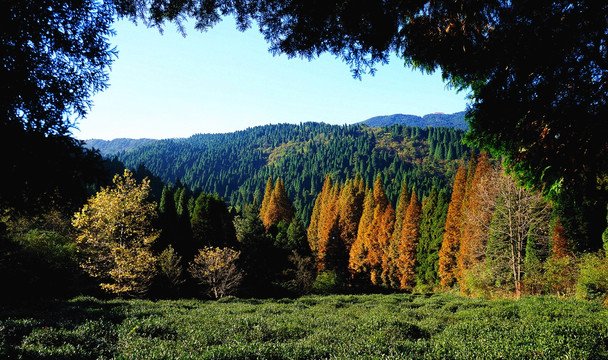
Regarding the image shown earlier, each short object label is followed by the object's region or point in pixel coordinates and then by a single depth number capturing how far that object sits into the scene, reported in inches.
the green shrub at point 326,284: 1290.6
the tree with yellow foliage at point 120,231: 715.4
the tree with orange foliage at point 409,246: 1428.4
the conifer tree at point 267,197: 2655.0
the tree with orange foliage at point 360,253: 1598.2
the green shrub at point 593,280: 669.9
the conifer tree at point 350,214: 1850.4
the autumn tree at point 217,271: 993.5
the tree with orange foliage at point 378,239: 1550.2
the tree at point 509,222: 813.2
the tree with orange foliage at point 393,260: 1489.9
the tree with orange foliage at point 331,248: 1691.7
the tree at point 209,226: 1190.3
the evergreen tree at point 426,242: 1336.1
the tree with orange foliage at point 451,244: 1198.9
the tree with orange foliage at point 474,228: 994.7
